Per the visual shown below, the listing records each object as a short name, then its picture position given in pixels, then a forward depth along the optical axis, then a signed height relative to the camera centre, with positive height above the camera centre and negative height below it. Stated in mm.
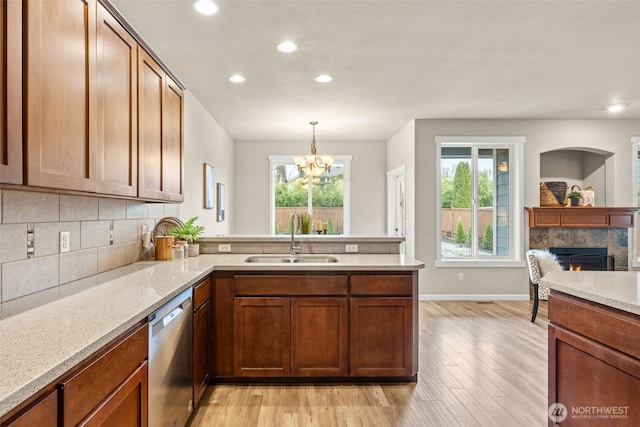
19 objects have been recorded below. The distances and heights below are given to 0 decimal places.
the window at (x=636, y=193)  5543 +343
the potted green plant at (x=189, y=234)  3115 -143
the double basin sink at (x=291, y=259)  3266 -363
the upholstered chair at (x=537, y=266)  4281 -541
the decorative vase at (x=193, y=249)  3256 -276
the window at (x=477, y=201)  5652 +231
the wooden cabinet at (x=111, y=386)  1085 -547
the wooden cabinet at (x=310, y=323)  2725 -747
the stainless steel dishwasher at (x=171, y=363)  1683 -714
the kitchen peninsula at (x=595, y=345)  1500 -554
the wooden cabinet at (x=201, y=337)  2328 -779
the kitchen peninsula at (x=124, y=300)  996 -370
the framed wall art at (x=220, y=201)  5802 +222
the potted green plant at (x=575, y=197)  5500 +280
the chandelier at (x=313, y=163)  5699 +794
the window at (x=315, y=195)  7480 +415
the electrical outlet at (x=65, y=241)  1968 -128
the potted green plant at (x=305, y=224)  3426 -68
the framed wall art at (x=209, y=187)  4914 +387
